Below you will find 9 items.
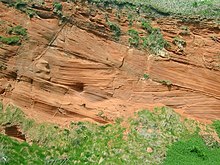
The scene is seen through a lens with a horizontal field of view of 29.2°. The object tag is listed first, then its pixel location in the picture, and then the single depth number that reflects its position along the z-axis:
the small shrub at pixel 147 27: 19.59
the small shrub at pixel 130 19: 19.44
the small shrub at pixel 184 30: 20.05
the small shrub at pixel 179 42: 19.66
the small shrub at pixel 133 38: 18.94
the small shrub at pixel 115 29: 18.70
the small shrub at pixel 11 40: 16.48
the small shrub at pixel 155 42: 19.25
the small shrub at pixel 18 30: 16.83
